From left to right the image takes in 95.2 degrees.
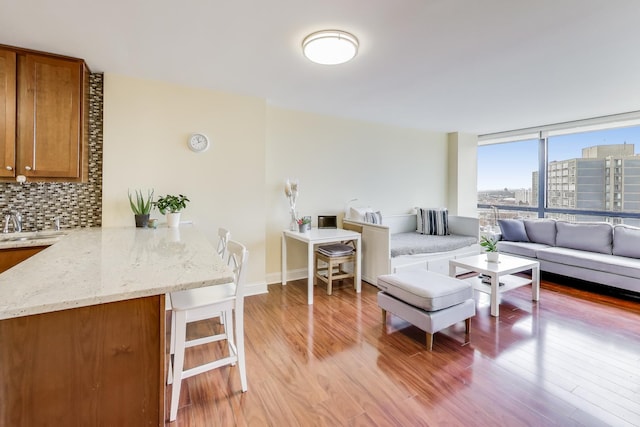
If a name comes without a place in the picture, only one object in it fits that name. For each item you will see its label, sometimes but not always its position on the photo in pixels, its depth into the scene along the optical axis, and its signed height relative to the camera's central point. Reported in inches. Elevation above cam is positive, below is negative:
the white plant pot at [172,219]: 111.2 -2.7
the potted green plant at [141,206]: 109.0 +2.1
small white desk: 126.6 -11.7
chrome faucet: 96.1 -3.6
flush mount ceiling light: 80.6 +48.2
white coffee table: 115.7 -23.6
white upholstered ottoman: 90.6 -28.0
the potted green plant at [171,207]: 111.3 +1.9
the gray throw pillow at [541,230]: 171.2 -8.9
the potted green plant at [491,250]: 129.8 -15.6
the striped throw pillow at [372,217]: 163.8 -2.0
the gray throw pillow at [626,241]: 139.7 -11.9
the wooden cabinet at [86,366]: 38.0 -21.7
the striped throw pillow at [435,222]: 186.2 -4.8
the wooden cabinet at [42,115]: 88.7 +30.3
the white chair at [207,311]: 62.4 -22.5
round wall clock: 122.0 +29.4
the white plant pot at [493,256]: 129.6 -18.4
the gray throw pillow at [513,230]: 181.9 -9.3
